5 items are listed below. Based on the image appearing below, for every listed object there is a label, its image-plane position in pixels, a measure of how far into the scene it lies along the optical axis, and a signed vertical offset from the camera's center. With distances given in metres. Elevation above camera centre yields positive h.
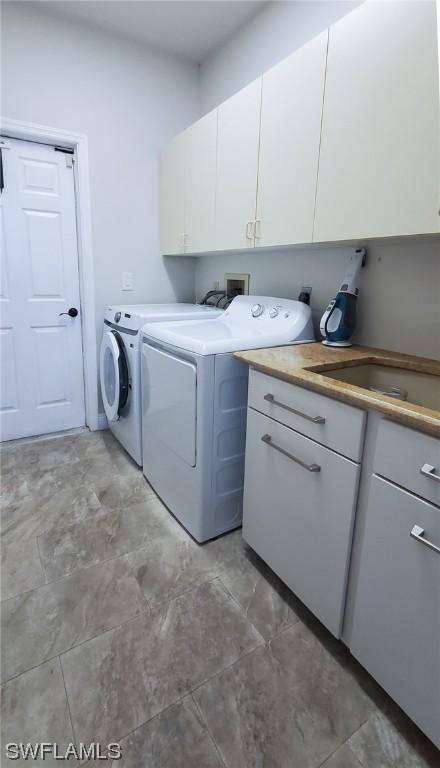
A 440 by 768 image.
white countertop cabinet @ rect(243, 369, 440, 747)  0.90 -0.65
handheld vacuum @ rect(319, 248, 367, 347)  1.62 -0.05
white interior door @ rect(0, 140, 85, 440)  2.43 -0.04
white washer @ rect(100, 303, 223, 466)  2.14 -0.43
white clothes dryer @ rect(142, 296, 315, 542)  1.55 -0.50
